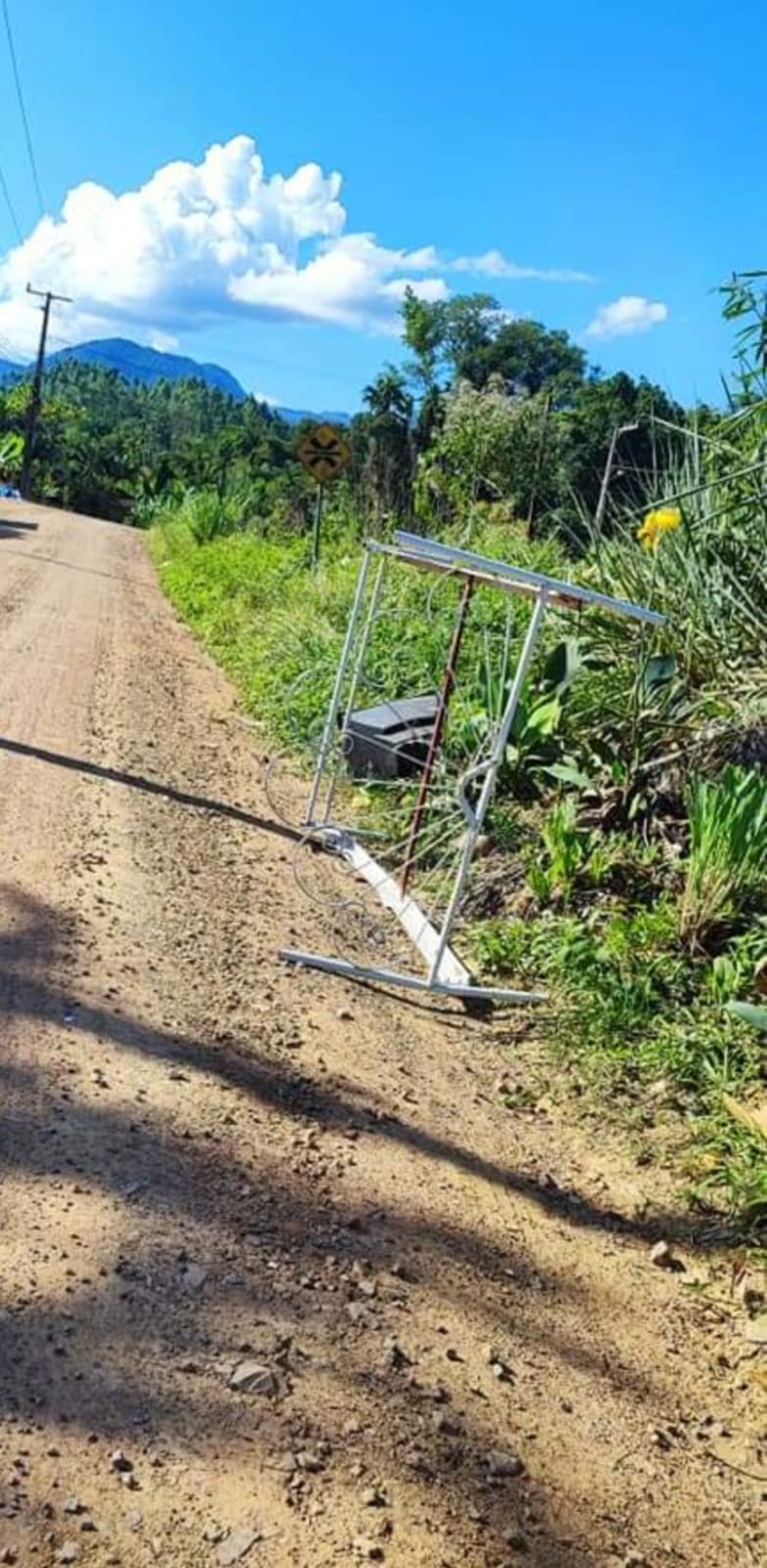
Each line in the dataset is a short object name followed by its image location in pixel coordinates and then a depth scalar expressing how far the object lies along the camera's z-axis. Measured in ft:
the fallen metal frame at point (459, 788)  14.01
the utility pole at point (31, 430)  149.79
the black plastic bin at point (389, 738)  22.04
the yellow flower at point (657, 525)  19.77
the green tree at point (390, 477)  47.25
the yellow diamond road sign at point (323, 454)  43.42
